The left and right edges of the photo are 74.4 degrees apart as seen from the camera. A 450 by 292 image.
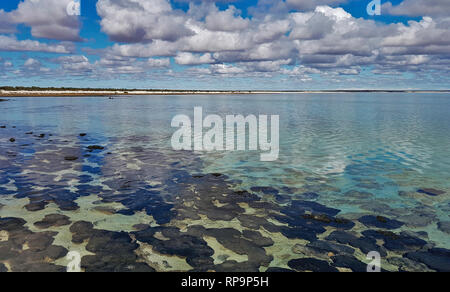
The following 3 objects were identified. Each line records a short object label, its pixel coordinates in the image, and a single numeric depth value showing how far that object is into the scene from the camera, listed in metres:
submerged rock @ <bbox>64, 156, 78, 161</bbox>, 22.30
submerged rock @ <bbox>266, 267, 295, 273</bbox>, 8.70
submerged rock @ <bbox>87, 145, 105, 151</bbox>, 26.61
